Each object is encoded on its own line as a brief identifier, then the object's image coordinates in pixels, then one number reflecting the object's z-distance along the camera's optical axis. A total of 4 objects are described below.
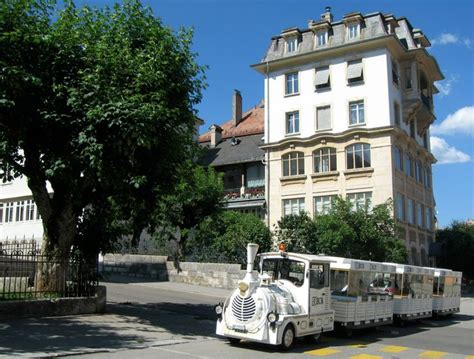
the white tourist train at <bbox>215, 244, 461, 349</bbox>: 11.89
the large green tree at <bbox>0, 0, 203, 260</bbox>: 13.27
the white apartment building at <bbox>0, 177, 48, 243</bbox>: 39.47
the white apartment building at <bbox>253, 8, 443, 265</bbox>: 37.62
